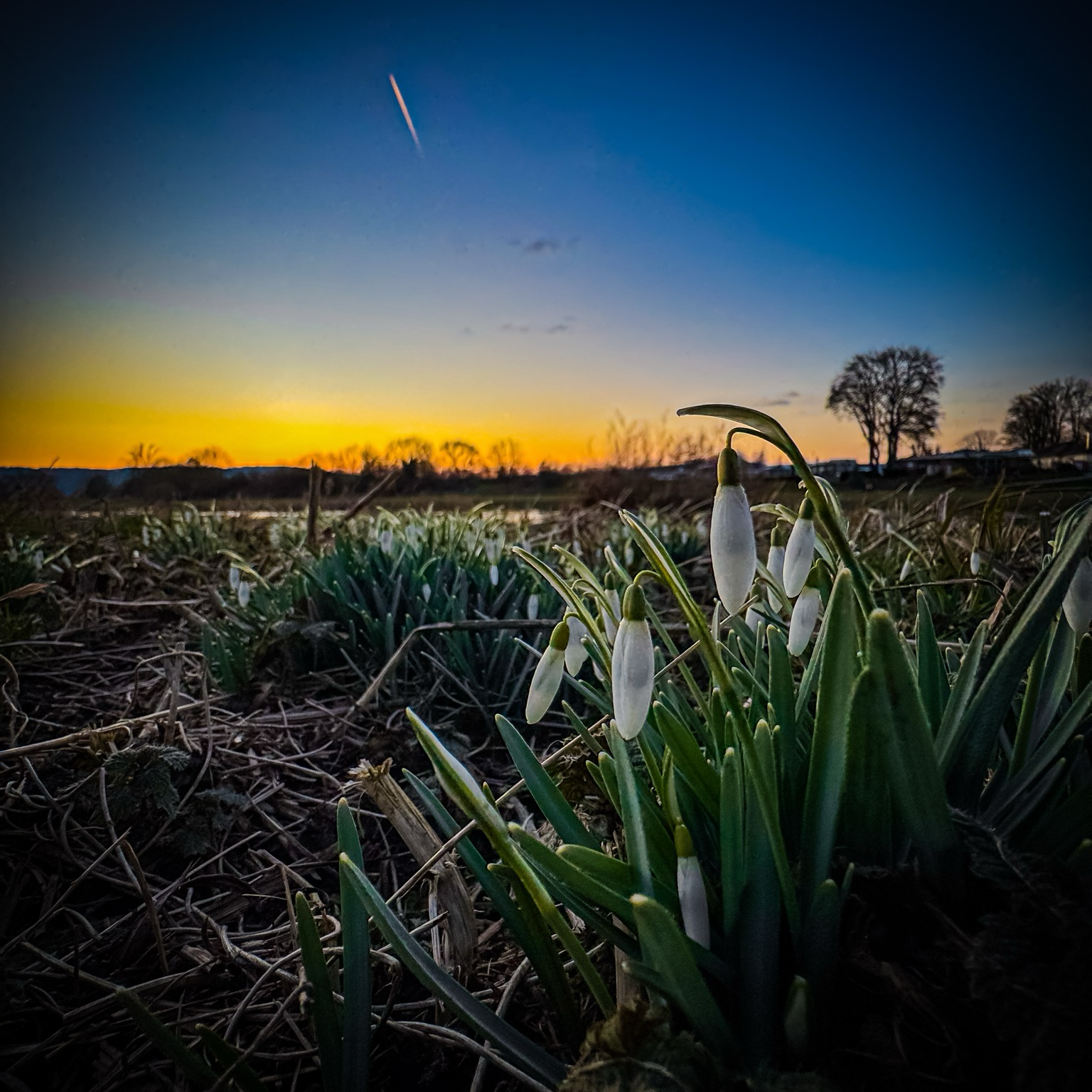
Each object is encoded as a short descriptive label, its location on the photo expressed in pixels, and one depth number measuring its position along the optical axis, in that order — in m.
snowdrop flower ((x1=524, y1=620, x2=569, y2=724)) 0.15
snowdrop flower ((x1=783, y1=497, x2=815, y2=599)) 0.14
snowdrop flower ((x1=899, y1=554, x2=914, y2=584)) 0.33
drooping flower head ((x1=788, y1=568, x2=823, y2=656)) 0.15
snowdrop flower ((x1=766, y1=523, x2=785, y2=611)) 0.19
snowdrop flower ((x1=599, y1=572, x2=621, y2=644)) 0.17
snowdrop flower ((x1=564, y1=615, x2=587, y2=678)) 0.17
